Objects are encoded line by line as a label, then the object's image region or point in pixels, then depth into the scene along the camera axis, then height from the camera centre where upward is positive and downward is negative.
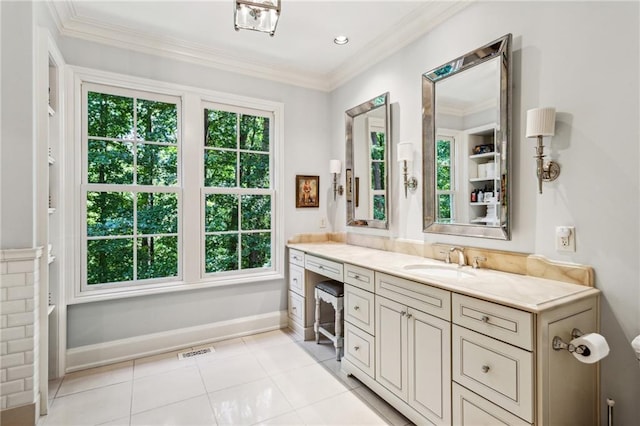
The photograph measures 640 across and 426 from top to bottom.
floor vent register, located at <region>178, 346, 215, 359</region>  2.82 -1.25
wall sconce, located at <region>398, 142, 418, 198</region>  2.60 +0.42
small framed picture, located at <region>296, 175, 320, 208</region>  3.54 +0.23
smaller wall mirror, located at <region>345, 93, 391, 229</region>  2.94 +0.47
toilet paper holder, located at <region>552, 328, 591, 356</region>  1.34 -0.56
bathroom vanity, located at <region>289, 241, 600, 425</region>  1.33 -0.65
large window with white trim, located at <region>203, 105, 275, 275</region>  3.17 +0.21
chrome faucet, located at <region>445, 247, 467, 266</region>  2.18 -0.29
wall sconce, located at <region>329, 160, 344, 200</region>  3.46 +0.42
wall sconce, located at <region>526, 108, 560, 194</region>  1.67 +0.42
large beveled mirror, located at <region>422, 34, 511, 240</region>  1.96 +0.46
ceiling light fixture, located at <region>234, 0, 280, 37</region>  1.67 +1.05
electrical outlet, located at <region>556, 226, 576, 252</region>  1.68 -0.14
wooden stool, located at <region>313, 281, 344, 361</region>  2.68 -0.76
